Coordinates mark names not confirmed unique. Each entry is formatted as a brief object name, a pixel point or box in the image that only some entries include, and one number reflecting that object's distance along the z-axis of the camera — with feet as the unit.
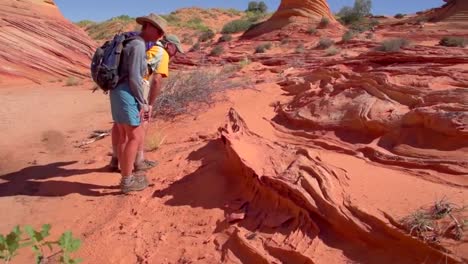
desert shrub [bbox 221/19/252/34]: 83.25
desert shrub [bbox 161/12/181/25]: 111.65
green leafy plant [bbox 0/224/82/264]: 6.29
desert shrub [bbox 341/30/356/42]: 47.31
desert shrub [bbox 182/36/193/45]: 79.27
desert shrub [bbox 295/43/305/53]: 43.55
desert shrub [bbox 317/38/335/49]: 46.55
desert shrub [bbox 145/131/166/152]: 15.21
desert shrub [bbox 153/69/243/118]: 19.85
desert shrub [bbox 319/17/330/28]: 62.03
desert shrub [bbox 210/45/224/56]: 53.59
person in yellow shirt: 12.05
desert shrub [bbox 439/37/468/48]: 35.93
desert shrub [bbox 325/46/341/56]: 37.51
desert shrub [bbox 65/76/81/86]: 34.81
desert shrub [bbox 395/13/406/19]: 78.36
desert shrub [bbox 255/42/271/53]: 51.96
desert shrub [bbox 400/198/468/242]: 6.94
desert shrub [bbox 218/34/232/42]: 70.85
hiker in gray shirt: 10.73
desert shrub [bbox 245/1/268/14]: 135.33
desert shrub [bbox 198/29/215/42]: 76.71
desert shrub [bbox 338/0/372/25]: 77.11
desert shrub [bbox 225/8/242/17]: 126.23
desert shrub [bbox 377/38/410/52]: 34.38
